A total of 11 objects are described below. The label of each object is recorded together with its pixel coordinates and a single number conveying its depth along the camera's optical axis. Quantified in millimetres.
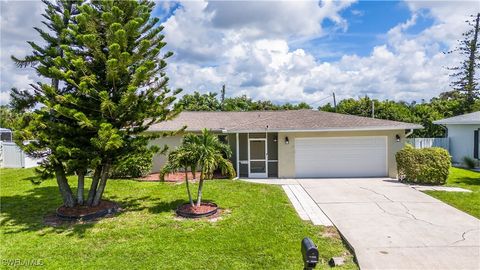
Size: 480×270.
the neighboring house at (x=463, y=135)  18453
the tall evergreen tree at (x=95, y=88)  8703
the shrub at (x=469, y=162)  18297
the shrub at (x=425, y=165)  13109
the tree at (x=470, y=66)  32438
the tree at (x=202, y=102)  37188
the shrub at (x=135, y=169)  15445
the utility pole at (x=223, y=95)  40656
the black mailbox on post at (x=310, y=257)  2770
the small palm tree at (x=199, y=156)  9094
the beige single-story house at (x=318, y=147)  14820
